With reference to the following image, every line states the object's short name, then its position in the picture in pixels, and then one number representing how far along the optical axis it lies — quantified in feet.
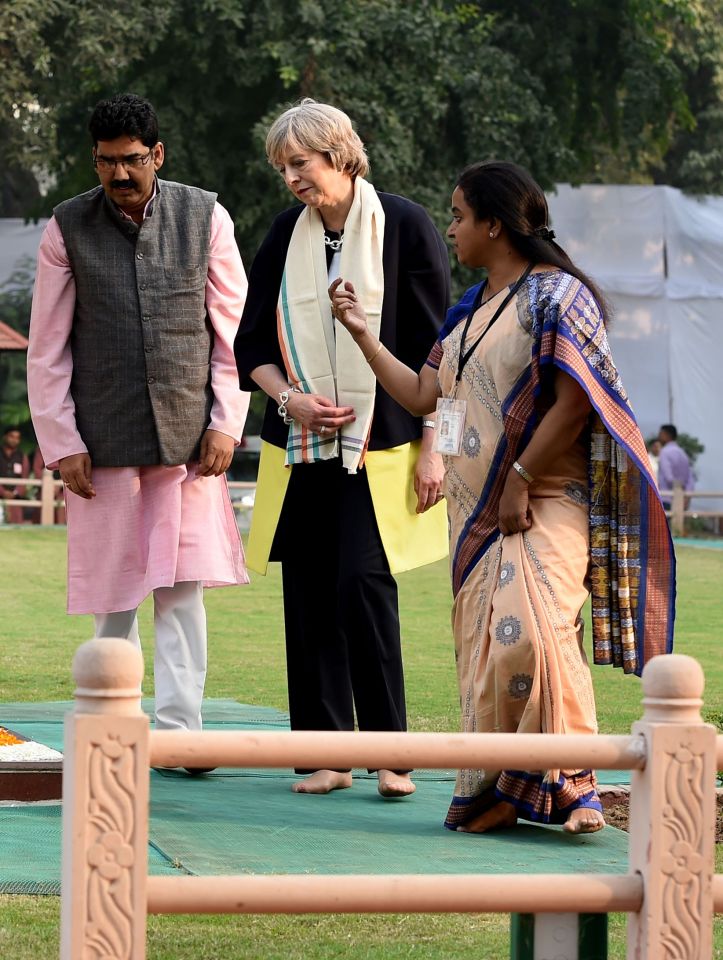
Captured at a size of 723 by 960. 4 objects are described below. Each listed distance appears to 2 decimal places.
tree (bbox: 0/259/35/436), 93.35
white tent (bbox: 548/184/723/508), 96.68
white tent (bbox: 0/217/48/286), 97.60
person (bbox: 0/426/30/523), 87.20
